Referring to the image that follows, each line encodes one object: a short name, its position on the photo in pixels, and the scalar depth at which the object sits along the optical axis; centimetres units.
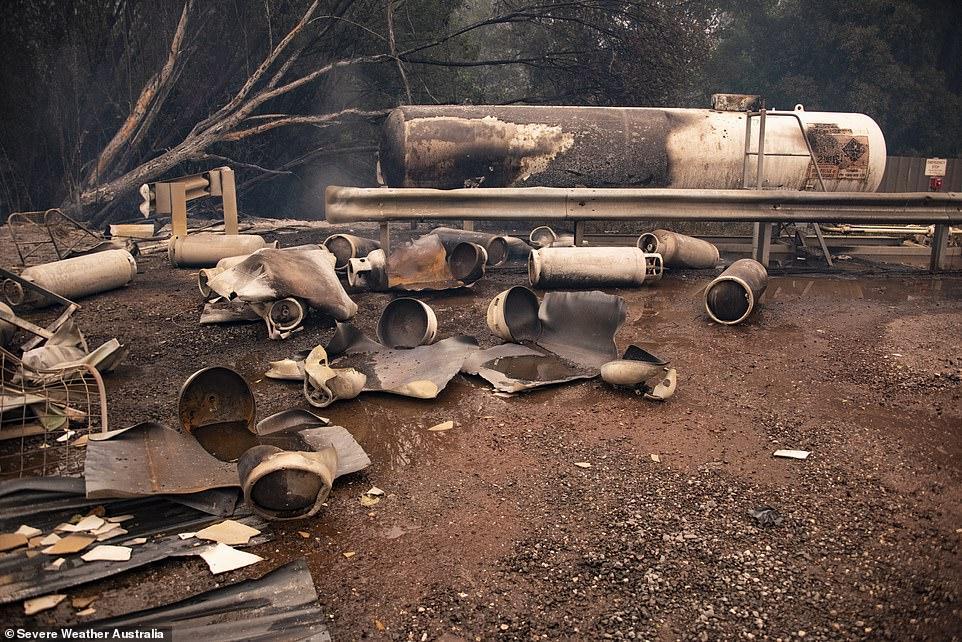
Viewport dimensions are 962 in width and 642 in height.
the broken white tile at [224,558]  269
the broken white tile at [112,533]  282
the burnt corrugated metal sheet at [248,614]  230
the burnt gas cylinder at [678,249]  807
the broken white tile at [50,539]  275
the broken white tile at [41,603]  238
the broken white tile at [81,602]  244
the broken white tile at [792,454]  368
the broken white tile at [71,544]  270
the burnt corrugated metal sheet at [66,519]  253
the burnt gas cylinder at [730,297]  608
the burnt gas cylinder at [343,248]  789
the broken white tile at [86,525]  285
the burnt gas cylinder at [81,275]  644
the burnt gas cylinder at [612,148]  852
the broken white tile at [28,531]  279
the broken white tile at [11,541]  271
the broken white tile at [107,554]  268
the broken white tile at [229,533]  287
